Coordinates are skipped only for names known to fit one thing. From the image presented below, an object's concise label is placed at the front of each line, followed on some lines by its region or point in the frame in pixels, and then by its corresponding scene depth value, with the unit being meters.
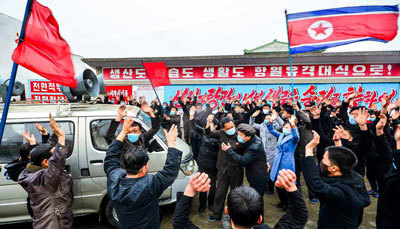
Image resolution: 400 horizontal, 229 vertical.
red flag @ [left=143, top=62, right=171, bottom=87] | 5.36
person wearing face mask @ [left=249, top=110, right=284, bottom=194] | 4.30
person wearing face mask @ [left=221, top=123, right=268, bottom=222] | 2.78
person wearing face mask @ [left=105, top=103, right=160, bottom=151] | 2.55
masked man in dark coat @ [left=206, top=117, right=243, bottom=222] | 3.14
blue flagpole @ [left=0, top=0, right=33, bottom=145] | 2.00
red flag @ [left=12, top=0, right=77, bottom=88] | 2.13
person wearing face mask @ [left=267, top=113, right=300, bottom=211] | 3.38
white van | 2.72
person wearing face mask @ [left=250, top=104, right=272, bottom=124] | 7.24
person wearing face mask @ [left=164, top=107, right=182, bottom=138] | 7.11
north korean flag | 3.48
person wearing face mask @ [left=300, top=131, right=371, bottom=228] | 1.63
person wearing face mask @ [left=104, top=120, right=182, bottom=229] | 1.59
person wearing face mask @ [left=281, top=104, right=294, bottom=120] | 4.22
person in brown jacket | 1.91
